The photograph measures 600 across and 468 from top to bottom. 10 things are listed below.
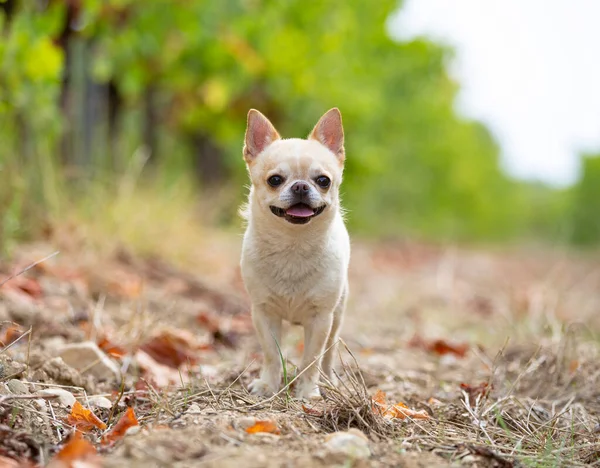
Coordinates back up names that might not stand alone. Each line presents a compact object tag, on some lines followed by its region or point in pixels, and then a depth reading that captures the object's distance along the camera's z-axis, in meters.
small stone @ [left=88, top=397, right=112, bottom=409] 3.24
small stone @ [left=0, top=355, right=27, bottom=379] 3.09
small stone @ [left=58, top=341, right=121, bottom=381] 3.82
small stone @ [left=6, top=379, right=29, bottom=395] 3.01
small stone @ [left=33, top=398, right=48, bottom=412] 2.93
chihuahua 3.62
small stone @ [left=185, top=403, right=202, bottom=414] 2.94
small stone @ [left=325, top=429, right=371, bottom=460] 2.50
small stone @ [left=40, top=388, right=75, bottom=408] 3.13
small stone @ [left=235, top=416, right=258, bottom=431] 2.70
